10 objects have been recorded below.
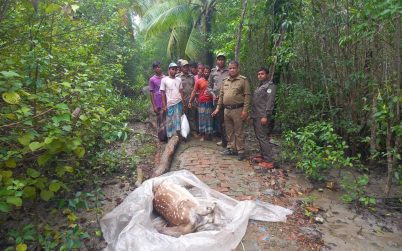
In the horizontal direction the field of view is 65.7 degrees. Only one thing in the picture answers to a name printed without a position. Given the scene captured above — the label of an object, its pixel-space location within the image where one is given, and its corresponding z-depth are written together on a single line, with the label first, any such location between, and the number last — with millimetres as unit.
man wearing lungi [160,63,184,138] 6805
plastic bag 7090
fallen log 5242
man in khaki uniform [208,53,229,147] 6668
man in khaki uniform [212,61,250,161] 5730
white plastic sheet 2953
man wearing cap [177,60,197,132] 7715
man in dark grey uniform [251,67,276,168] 5492
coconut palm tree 13375
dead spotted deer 3260
